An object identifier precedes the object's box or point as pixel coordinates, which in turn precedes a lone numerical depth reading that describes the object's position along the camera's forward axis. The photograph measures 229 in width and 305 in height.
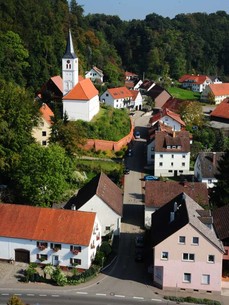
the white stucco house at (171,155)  63.94
